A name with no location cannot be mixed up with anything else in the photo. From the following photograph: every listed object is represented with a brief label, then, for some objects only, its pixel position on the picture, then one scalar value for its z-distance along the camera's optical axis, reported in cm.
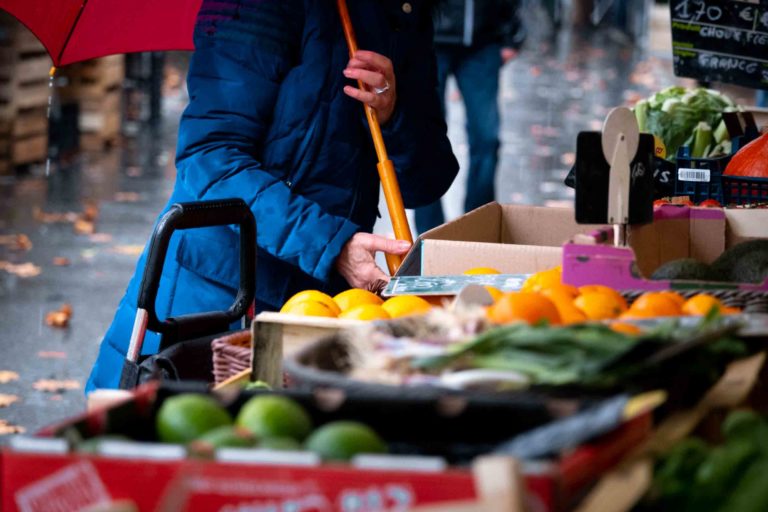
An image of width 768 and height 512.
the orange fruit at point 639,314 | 436
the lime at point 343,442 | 306
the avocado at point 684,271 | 519
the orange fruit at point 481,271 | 557
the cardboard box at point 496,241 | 581
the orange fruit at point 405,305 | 491
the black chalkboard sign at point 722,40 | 987
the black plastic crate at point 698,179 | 756
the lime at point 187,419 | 327
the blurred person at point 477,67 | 1461
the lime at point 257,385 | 437
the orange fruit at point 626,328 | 398
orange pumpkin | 746
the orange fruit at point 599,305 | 440
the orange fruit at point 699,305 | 449
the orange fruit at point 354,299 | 532
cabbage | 991
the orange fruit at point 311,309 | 504
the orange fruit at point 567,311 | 430
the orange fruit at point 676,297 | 456
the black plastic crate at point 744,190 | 727
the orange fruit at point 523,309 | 407
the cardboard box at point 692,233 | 621
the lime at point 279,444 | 305
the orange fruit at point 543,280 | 493
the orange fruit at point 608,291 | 455
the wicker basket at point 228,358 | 488
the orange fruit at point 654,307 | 439
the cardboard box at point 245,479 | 286
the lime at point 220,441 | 304
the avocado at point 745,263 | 538
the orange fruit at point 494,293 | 482
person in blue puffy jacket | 670
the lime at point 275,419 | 323
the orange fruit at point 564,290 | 460
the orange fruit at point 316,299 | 518
